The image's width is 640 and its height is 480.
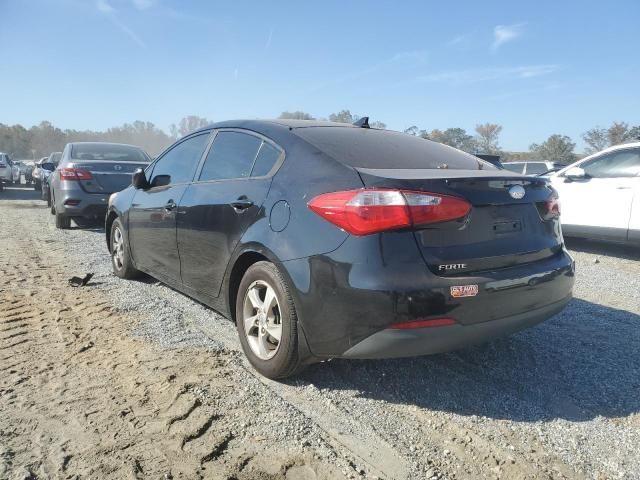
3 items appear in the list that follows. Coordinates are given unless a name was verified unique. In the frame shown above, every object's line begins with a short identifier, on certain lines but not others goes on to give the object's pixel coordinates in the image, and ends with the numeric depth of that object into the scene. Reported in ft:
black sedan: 8.29
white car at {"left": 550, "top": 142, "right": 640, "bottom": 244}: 22.89
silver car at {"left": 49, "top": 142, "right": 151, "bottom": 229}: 28.78
